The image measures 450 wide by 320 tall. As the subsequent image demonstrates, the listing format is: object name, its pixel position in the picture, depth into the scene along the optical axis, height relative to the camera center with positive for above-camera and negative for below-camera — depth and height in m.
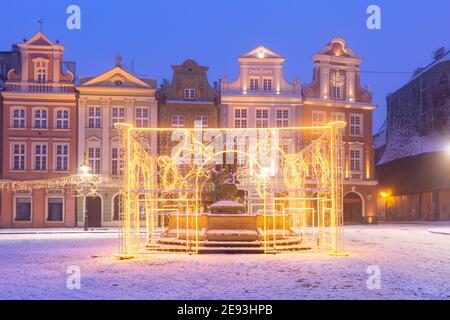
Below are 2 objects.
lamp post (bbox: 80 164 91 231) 38.91 +1.03
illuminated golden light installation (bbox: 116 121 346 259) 19.94 -0.95
